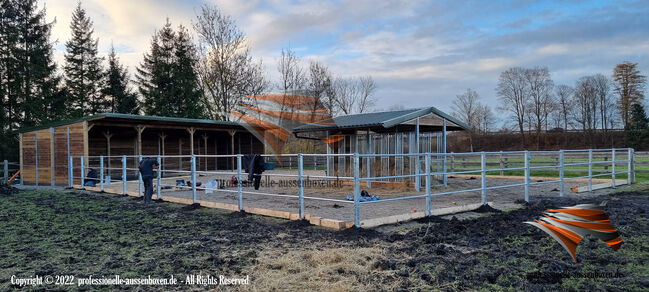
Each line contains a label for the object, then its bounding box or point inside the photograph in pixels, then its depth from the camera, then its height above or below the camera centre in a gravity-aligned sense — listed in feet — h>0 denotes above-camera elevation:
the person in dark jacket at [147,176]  33.47 -2.53
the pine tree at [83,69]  98.73 +18.93
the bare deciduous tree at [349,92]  131.85 +16.67
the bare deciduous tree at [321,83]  118.52 +17.62
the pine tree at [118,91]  104.99 +14.03
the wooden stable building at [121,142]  52.70 +0.52
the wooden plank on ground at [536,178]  44.35 -4.46
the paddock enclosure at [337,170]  26.66 -2.98
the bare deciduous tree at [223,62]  103.55 +21.05
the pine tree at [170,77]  103.76 +17.71
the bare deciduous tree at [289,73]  114.83 +20.05
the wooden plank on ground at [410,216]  20.92 -4.14
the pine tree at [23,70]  79.82 +15.19
